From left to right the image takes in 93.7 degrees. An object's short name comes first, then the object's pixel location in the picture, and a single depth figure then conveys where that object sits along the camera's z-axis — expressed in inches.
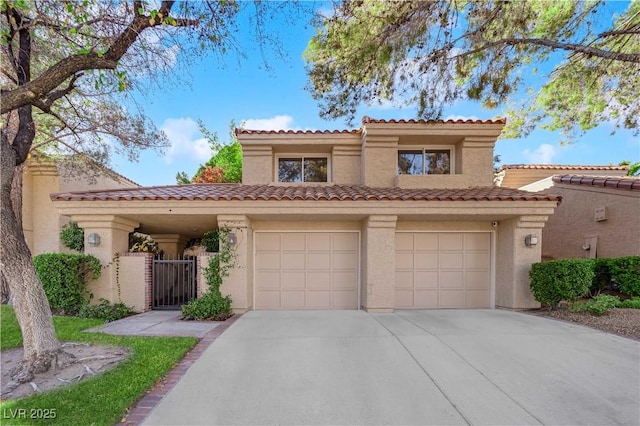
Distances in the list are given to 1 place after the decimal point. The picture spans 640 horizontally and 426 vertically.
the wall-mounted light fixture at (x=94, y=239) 324.8
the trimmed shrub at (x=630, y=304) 312.0
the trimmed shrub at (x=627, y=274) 337.1
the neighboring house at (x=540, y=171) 578.6
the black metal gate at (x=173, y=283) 362.3
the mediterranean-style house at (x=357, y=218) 322.7
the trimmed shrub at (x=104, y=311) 307.0
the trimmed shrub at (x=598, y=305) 292.2
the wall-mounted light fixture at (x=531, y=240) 331.9
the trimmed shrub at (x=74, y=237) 402.0
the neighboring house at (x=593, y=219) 394.0
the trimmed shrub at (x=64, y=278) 295.0
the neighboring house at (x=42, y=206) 492.7
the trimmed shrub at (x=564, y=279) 291.4
